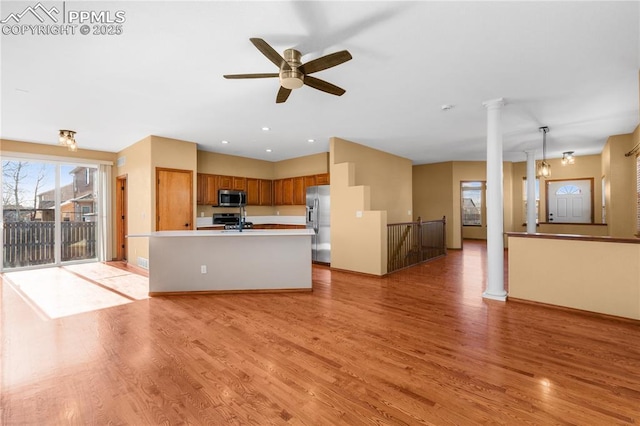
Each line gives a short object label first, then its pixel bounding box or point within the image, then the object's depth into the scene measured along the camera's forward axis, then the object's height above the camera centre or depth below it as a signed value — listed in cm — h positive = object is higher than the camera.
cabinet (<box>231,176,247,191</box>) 764 +82
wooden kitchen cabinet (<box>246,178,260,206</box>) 798 +63
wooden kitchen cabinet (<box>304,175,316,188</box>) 737 +85
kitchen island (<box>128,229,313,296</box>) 439 -75
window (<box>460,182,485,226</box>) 1078 +30
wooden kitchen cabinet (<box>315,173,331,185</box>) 710 +85
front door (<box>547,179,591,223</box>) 809 +26
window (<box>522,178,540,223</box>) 878 +31
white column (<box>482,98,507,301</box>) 417 -1
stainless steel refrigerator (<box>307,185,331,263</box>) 650 -19
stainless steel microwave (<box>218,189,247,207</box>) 723 +41
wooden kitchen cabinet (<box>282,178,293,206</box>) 803 +62
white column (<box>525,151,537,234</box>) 695 +18
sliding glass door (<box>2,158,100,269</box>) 609 +8
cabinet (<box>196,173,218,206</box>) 698 +62
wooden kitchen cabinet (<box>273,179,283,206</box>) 841 +63
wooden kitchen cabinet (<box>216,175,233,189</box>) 735 +85
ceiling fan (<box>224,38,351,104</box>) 229 +127
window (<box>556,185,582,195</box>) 823 +58
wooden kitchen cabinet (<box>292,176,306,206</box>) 762 +59
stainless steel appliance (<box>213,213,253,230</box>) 738 -15
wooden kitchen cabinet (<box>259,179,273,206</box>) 834 +63
